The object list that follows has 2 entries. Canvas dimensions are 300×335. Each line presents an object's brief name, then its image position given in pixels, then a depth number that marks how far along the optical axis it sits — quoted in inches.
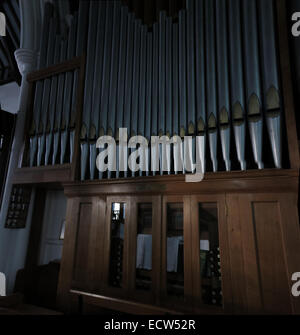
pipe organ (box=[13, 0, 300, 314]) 70.8
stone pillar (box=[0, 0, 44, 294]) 115.0
